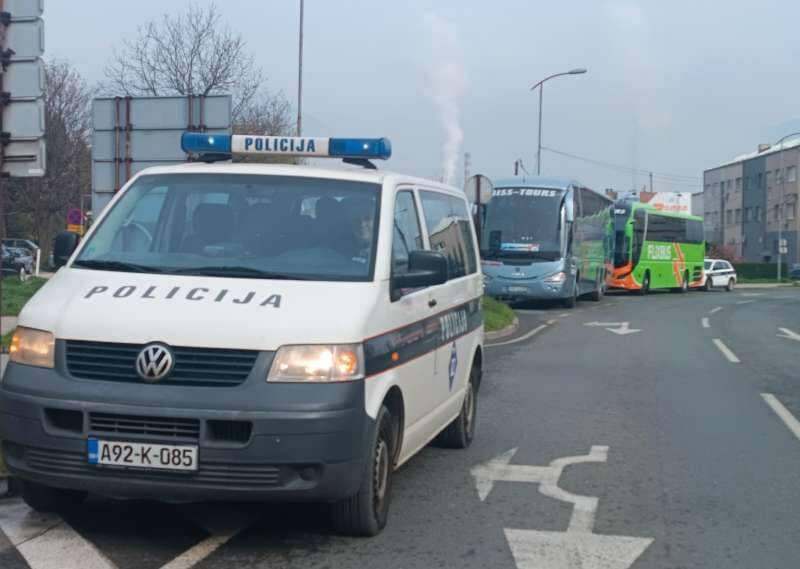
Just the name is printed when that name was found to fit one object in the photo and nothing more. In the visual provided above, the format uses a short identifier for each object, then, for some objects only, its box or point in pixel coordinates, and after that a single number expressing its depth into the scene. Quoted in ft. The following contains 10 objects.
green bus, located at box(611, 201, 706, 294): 132.98
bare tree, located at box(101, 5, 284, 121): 112.57
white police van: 17.15
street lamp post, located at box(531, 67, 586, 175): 130.00
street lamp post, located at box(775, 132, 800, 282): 283.32
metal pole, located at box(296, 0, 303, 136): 103.54
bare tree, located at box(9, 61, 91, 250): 149.69
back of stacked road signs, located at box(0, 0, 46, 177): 27.35
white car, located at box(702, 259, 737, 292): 172.65
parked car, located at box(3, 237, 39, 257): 148.31
